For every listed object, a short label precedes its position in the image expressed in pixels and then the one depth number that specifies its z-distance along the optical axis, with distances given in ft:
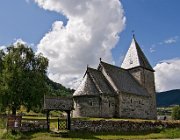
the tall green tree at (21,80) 85.54
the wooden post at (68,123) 59.66
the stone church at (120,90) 86.39
